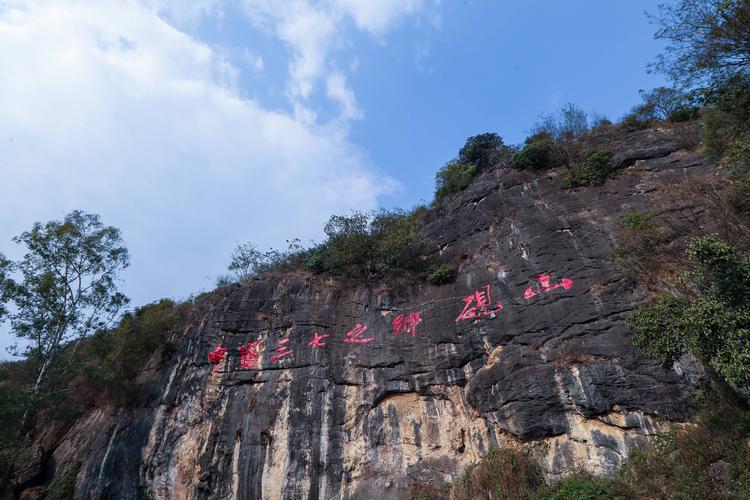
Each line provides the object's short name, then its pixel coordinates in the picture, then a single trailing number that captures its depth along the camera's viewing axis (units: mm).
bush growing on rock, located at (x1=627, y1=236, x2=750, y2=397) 7289
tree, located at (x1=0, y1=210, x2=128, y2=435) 14828
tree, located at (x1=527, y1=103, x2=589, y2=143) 17922
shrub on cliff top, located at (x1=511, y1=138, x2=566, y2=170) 16516
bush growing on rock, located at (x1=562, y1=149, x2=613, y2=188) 14719
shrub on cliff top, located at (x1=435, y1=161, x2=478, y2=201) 19266
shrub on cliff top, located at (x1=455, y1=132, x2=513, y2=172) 21984
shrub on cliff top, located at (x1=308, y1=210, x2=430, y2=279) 15727
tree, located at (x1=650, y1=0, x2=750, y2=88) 8922
